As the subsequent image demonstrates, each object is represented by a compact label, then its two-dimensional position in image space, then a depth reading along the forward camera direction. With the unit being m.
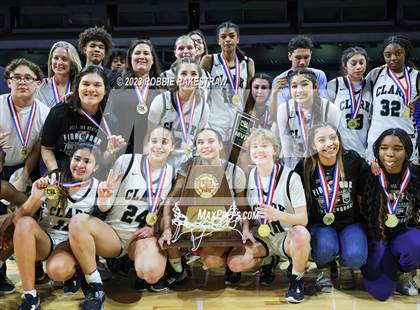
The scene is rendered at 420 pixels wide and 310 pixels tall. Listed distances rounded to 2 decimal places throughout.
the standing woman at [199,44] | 3.65
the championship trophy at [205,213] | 2.66
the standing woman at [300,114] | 3.03
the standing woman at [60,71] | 3.14
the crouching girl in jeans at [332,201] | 2.76
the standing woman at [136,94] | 2.92
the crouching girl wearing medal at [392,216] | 2.71
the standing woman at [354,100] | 3.39
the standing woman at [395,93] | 3.38
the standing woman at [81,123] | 2.75
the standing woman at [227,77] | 3.24
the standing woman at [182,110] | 2.90
